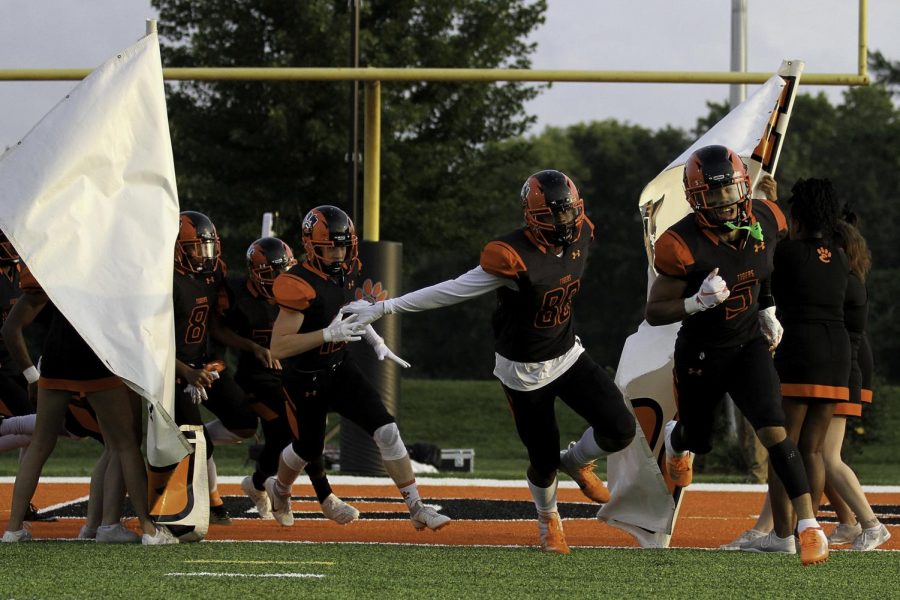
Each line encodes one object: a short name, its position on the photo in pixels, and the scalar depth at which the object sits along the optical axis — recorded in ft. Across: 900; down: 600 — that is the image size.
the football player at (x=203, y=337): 48.67
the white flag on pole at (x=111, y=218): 42.11
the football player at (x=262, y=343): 53.88
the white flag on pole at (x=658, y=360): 45.80
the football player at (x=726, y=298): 39.70
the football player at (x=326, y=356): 46.16
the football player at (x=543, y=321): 42.06
